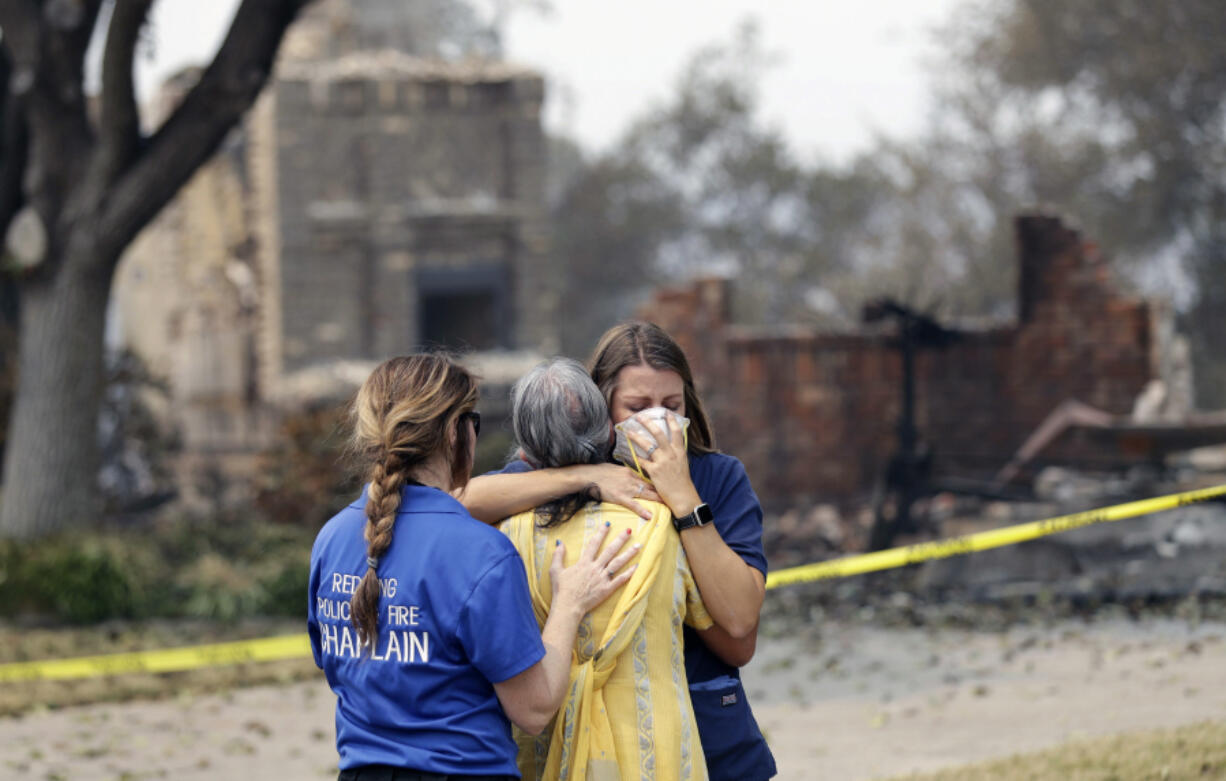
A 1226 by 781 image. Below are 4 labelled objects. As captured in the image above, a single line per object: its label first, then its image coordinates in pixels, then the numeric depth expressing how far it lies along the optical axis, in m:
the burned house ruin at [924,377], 27.84
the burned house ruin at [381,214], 40.91
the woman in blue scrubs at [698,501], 5.57
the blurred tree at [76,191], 20.83
